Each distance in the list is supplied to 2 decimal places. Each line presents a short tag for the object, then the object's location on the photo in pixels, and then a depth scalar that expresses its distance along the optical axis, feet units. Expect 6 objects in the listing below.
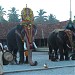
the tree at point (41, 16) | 240.73
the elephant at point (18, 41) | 37.08
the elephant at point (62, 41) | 43.91
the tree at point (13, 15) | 218.59
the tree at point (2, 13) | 216.60
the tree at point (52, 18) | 233.27
